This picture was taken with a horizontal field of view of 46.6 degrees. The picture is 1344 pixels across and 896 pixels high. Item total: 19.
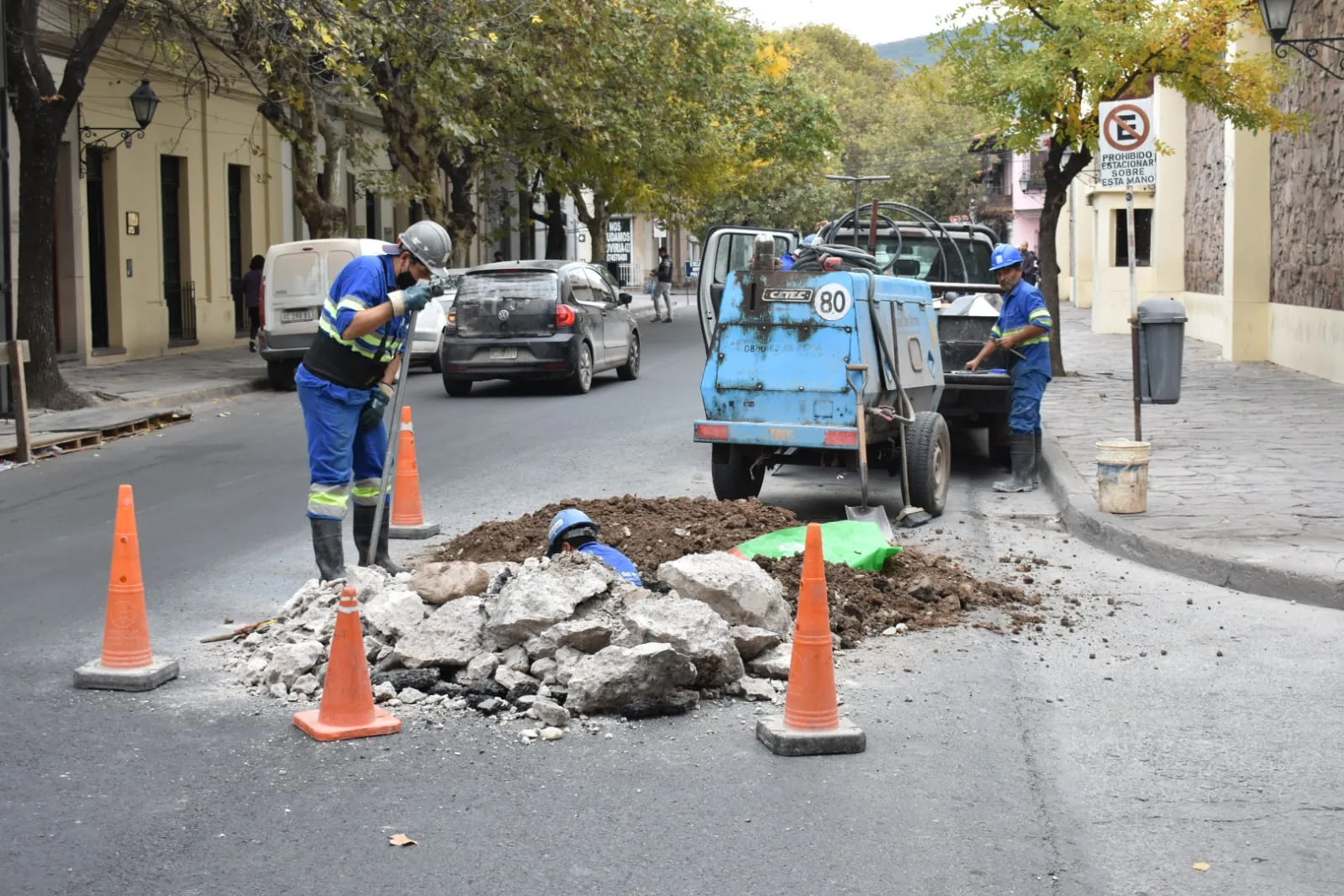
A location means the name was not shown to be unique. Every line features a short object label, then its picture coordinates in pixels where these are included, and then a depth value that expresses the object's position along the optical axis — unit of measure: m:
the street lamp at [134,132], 20.67
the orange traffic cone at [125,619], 6.36
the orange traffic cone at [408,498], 9.96
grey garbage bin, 11.24
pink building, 72.50
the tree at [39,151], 16.61
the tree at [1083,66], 18.03
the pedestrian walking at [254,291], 25.88
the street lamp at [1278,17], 15.21
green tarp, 8.05
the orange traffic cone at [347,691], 5.62
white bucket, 9.91
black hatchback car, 19.47
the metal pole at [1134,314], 11.30
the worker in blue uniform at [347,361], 7.78
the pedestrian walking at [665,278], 40.59
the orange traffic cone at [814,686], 5.47
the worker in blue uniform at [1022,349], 11.65
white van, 20.78
